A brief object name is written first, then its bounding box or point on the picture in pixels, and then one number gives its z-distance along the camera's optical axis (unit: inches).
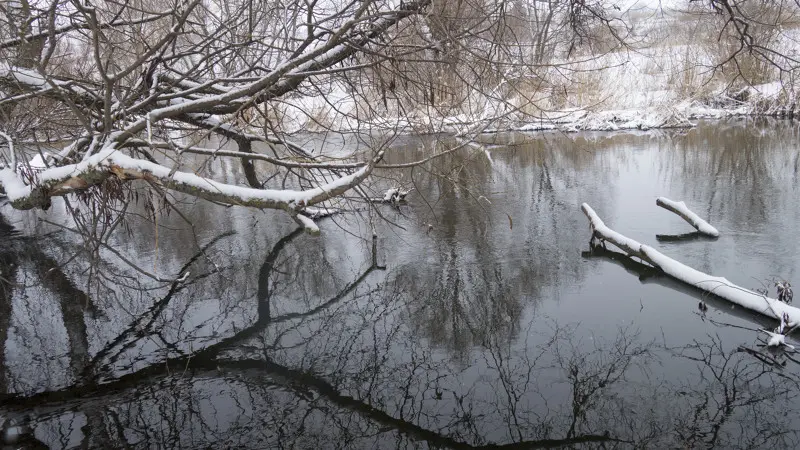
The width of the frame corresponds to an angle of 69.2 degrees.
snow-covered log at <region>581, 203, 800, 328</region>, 212.4
